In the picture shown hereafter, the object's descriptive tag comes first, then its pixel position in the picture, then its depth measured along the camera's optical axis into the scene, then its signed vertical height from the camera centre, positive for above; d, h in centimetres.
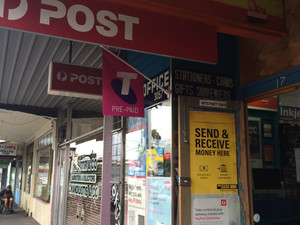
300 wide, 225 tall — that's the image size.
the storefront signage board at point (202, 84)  364 +94
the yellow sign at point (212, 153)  343 +15
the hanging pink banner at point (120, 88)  356 +88
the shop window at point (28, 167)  1528 -5
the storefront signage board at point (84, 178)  592 -23
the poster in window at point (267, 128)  517 +62
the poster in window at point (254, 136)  496 +48
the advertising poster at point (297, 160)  495 +11
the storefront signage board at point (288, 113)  460 +77
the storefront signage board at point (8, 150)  1959 +98
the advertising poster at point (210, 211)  333 -46
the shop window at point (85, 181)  575 -29
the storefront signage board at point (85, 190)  573 -47
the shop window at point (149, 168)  359 -1
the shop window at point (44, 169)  986 -10
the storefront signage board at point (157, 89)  374 +95
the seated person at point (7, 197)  1464 -142
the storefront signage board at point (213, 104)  356 +69
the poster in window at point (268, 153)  506 +22
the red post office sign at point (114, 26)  235 +111
